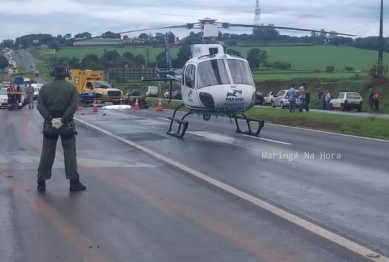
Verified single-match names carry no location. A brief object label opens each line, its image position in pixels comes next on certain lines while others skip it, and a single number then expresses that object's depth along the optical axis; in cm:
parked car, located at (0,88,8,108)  4597
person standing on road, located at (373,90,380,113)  4969
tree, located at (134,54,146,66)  8081
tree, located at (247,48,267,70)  5441
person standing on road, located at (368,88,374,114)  4925
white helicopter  2112
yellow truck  5438
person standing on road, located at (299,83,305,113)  3841
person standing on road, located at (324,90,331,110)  5344
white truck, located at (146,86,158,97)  7562
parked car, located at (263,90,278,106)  5992
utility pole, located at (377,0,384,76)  5763
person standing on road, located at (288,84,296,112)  3706
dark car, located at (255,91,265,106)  6051
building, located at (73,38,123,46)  8921
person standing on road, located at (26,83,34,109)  4619
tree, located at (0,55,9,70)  11421
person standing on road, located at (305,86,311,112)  4175
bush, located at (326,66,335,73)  8762
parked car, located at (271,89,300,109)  5128
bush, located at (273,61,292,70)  8669
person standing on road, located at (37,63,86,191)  1159
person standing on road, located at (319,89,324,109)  5443
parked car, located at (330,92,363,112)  5209
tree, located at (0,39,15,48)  17204
